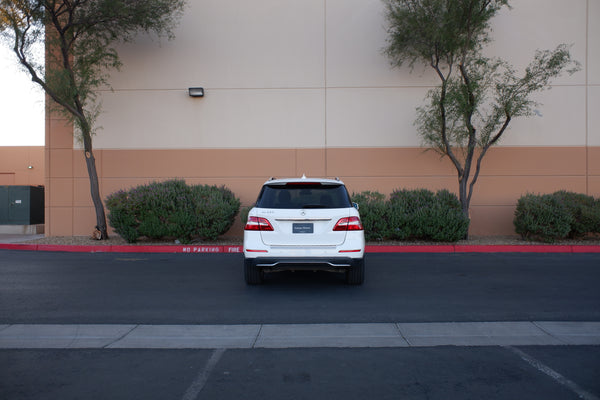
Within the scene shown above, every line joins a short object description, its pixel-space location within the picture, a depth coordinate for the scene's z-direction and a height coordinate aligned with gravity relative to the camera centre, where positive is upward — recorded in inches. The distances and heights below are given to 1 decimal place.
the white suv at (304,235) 263.1 -19.3
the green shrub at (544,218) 470.9 -16.5
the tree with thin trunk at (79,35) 478.0 +190.3
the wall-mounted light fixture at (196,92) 562.6 +140.5
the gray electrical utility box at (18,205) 656.4 -3.7
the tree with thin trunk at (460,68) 471.8 +145.2
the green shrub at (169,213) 478.3 -11.3
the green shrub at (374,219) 478.3 -17.7
